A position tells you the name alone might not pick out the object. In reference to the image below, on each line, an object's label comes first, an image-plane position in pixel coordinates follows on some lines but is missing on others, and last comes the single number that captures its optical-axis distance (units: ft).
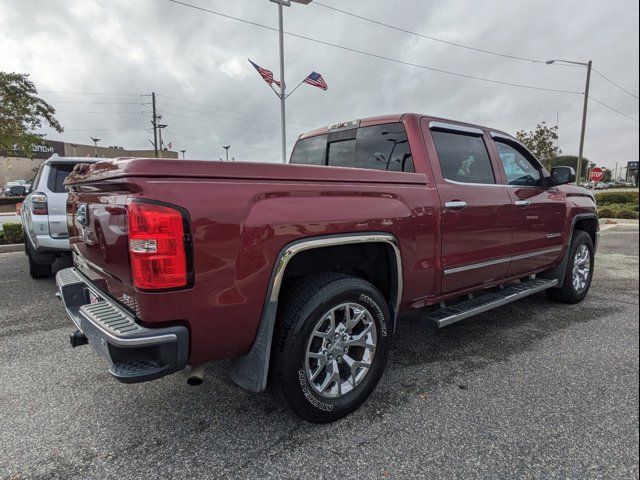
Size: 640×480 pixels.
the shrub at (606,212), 47.37
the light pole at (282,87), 45.16
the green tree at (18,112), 39.09
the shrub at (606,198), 54.93
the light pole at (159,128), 124.68
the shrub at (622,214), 40.97
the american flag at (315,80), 47.21
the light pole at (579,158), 64.78
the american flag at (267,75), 48.67
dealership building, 159.77
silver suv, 17.06
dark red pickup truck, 6.02
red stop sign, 52.54
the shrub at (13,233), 27.99
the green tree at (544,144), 86.17
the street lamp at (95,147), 185.50
